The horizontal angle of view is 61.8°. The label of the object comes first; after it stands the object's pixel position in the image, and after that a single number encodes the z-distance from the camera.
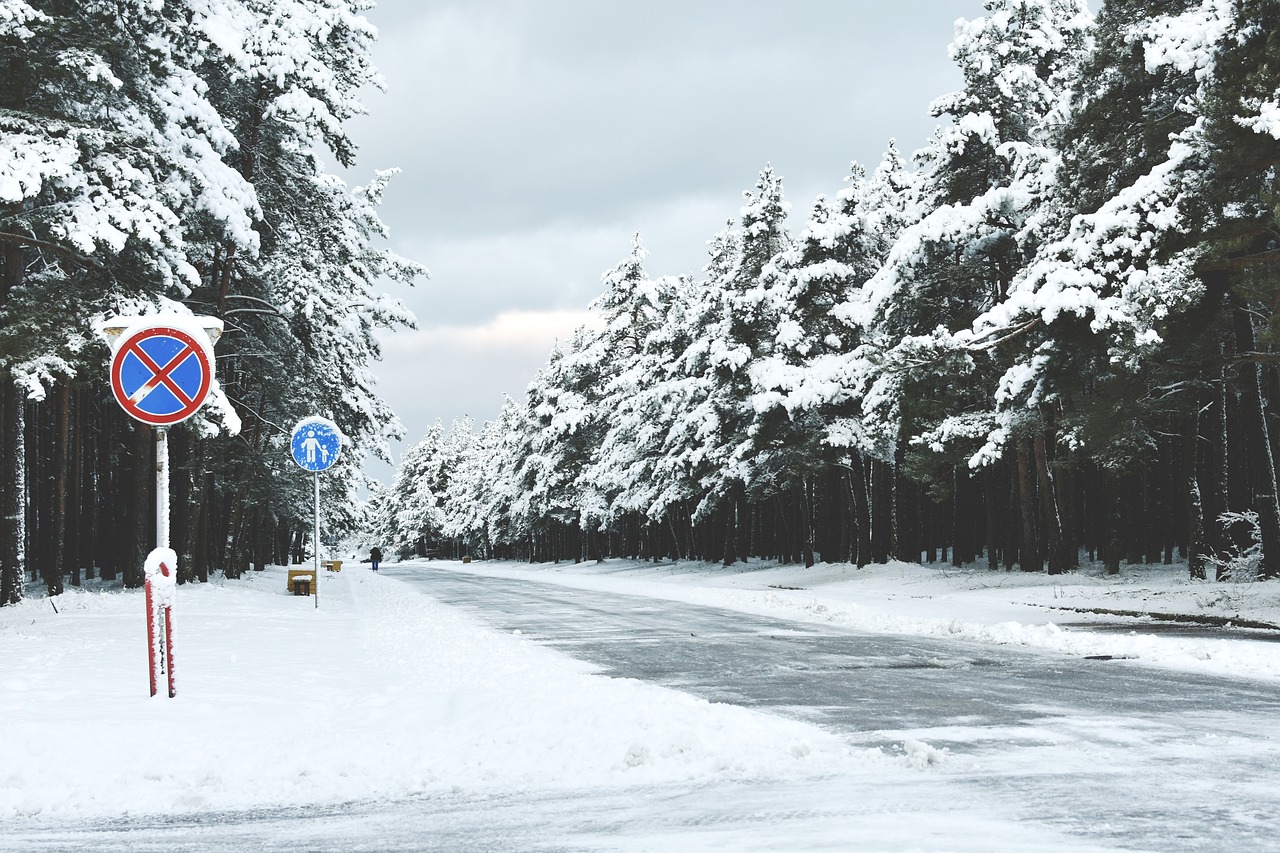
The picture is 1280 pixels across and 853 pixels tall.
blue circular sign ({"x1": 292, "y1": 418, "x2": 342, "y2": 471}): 19.73
